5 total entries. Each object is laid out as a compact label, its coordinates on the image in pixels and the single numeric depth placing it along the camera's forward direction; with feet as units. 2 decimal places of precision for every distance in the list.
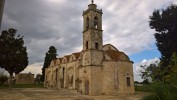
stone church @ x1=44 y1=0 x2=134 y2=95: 63.77
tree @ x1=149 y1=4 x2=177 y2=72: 50.53
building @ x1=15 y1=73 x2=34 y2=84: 138.15
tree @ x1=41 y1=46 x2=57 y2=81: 118.24
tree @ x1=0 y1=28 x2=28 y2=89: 77.46
